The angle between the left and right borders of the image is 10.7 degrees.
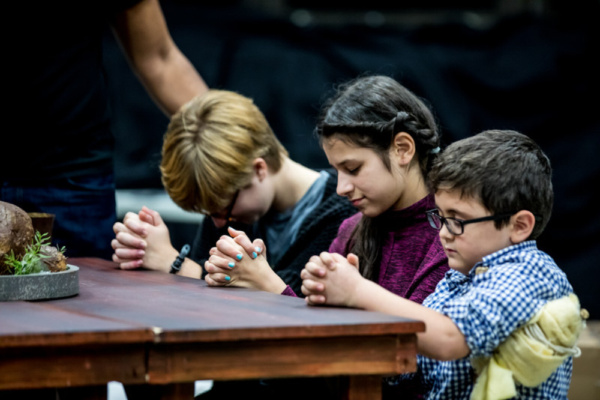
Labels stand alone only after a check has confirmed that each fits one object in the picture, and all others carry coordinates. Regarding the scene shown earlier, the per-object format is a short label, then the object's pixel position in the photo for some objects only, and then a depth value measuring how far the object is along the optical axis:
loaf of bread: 4.25
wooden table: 4.01
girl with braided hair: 4.55
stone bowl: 4.24
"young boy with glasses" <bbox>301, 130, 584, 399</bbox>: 4.17
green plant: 4.25
